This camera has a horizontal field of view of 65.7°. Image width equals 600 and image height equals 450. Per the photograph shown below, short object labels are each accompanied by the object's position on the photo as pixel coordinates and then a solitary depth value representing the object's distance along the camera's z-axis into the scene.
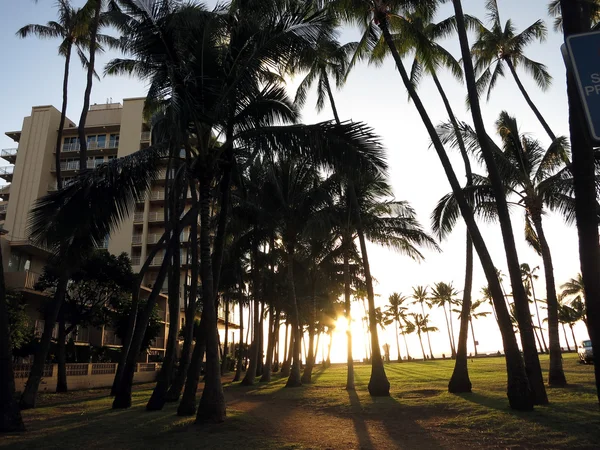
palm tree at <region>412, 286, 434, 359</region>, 80.01
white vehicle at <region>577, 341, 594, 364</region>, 27.97
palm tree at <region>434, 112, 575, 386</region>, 15.81
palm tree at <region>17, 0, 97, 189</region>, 18.67
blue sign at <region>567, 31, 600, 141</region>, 2.49
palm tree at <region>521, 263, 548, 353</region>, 62.41
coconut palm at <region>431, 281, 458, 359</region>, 75.50
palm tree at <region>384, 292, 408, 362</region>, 82.75
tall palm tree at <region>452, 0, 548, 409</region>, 12.18
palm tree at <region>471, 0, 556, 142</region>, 20.30
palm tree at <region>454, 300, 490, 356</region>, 71.62
